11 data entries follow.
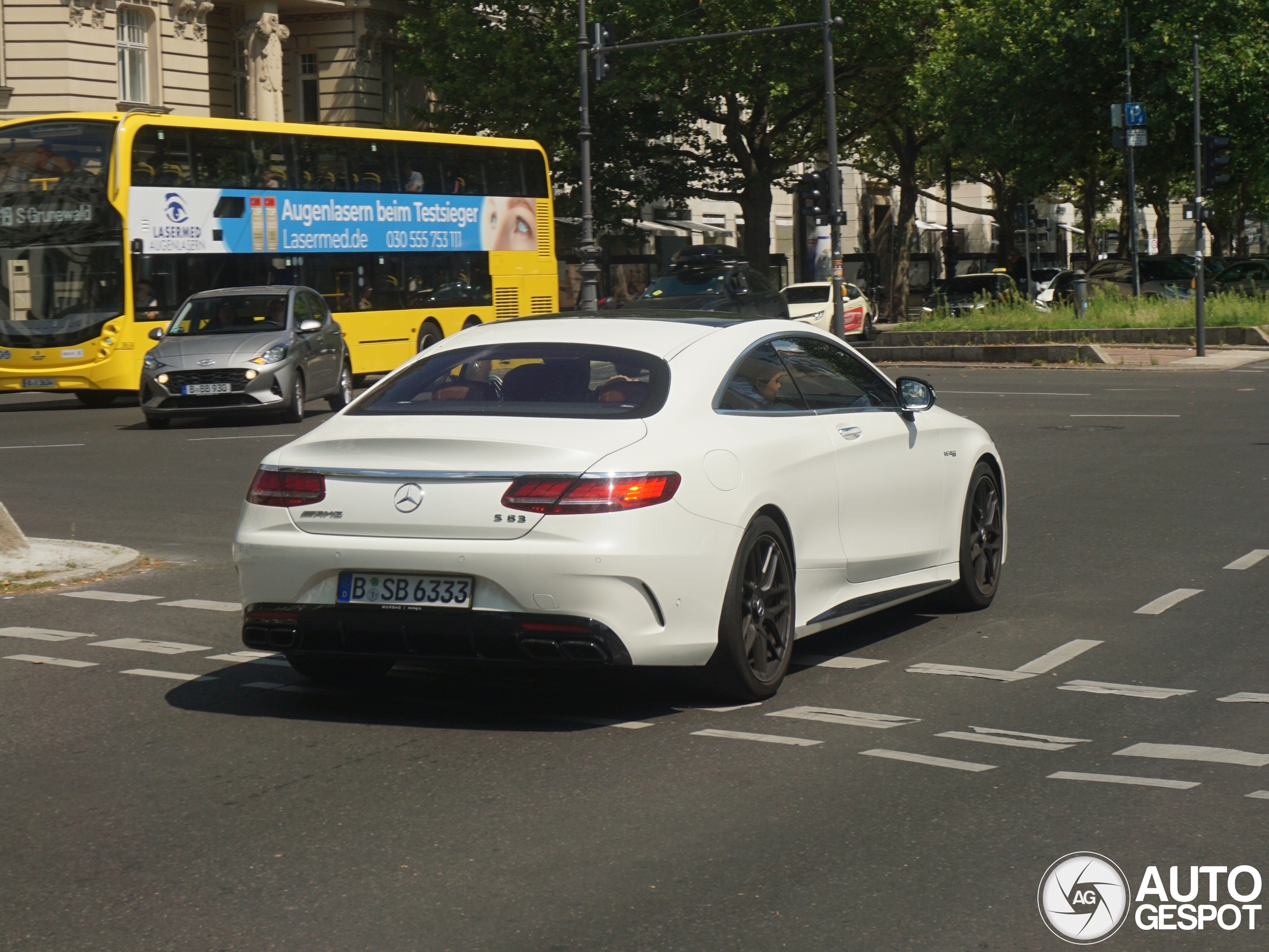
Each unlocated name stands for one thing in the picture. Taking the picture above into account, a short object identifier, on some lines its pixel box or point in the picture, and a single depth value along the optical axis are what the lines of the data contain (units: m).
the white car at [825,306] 38.31
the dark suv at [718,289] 29.38
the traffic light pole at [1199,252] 28.28
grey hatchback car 20.67
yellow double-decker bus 25.09
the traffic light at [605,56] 32.66
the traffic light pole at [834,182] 33.88
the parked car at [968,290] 39.69
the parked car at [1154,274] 41.22
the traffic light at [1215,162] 28.89
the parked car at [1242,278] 38.97
